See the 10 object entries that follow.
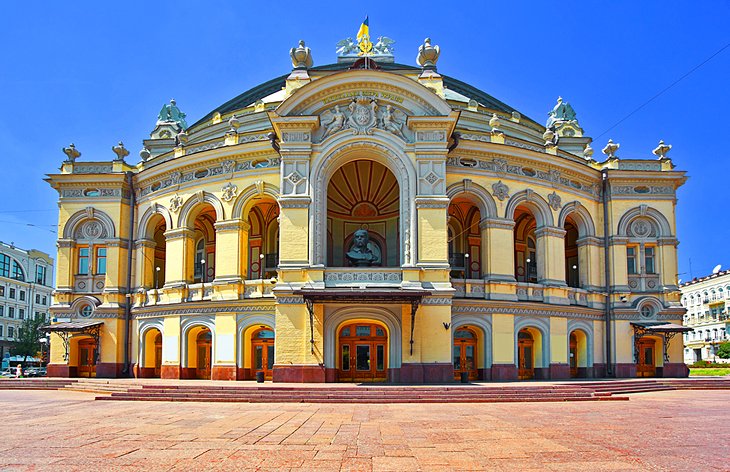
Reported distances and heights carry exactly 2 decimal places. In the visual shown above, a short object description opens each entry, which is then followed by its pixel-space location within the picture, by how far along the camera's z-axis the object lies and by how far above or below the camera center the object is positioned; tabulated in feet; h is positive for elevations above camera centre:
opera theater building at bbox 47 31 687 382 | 105.81 +11.85
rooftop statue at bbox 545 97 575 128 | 151.43 +43.02
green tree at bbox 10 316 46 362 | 255.91 -8.86
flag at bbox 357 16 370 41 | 136.77 +54.69
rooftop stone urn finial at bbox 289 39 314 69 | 122.21 +44.17
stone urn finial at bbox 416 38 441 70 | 119.75 +43.73
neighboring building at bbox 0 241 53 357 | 294.87 +11.88
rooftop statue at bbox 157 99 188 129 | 152.76 +42.97
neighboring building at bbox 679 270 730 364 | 282.71 +0.39
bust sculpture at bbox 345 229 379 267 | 115.24 +10.28
